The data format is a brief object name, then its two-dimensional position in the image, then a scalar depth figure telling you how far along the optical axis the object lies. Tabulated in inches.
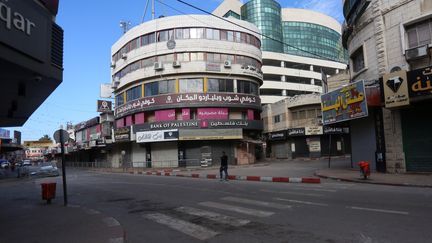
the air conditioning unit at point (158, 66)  1637.6
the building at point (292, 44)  2753.4
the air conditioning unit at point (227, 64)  1658.5
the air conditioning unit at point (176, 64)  1625.2
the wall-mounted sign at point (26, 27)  273.9
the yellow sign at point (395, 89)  706.8
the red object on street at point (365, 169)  685.9
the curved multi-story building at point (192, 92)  1608.0
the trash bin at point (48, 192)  538.6
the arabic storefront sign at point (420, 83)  664.8
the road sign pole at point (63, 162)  492.8
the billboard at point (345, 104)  817.5
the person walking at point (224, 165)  813.2
